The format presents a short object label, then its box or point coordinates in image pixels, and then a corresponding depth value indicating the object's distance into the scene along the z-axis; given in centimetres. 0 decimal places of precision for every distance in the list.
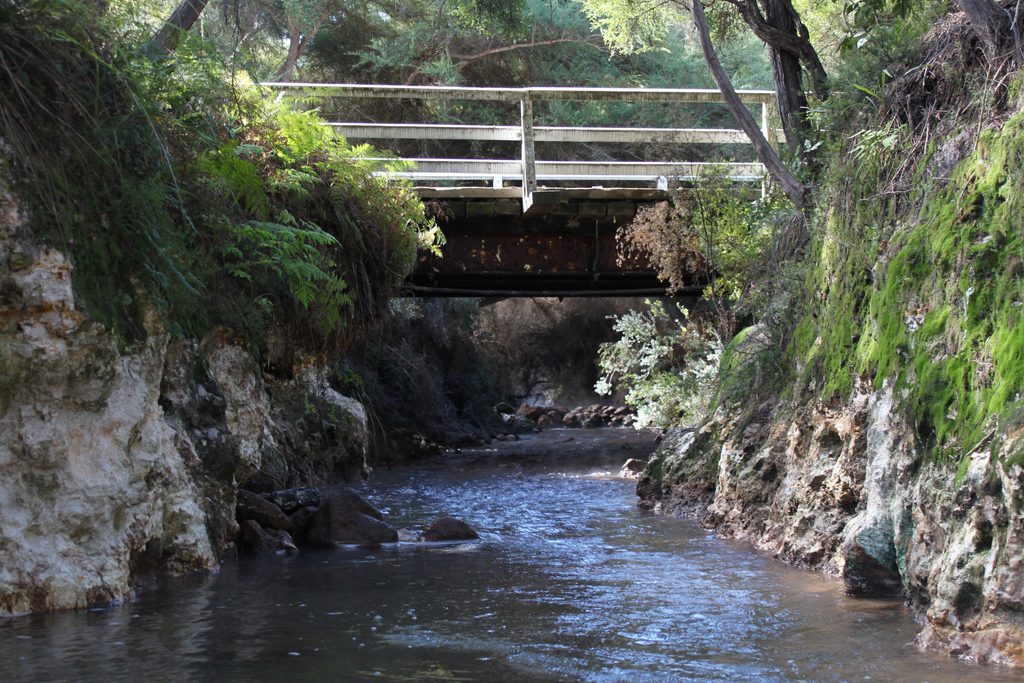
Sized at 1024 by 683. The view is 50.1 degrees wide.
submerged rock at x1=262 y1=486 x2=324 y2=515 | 1048
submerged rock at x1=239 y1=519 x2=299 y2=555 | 919
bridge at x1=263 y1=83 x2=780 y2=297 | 1437
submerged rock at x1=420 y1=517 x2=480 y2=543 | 1004
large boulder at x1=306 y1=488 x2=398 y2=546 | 981
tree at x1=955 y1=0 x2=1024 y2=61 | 726
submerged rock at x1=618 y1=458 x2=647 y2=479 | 1605
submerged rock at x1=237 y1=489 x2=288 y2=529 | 977
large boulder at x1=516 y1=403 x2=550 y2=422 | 3072
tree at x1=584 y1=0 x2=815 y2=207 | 1146
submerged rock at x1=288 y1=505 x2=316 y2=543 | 988
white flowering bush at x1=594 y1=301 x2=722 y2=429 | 1569
